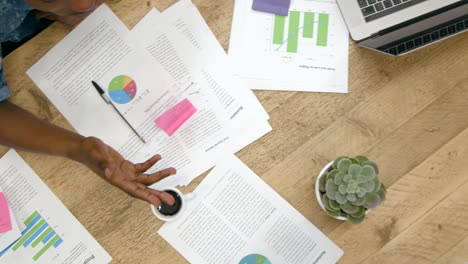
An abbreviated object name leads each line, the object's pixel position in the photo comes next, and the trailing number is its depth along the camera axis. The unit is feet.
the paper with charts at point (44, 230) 3.10
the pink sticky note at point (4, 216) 3.10
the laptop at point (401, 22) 2.83
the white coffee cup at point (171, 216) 3.01
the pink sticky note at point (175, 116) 3.14
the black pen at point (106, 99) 3.13
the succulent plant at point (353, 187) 2.62
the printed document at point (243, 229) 3.06
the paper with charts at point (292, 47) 3.14
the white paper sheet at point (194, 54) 3.14
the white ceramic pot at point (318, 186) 2.92
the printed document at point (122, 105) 3.14
